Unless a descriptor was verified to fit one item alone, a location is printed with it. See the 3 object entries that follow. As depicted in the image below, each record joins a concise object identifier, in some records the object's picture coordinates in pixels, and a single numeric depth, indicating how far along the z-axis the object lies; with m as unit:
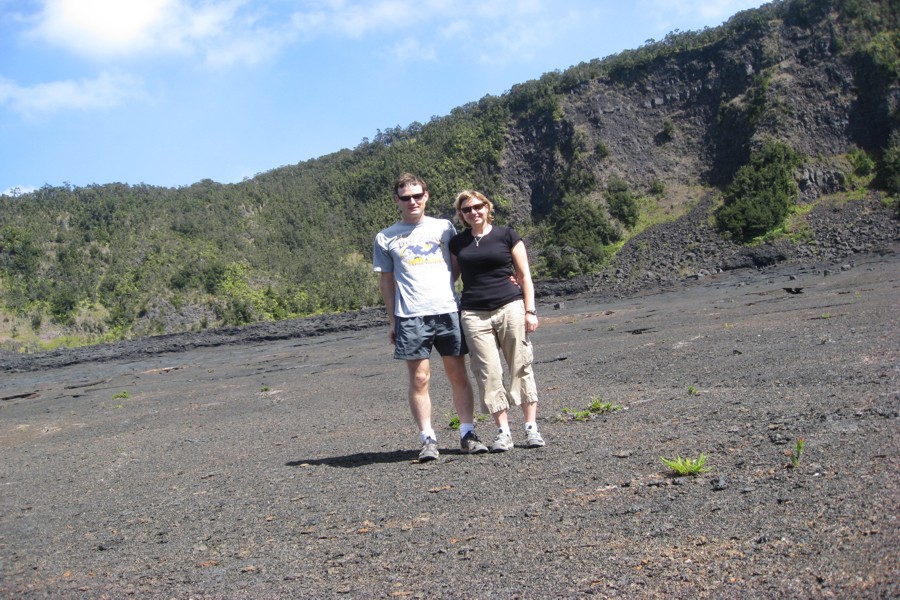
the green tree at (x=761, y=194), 40.75
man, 5.32
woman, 5.34
